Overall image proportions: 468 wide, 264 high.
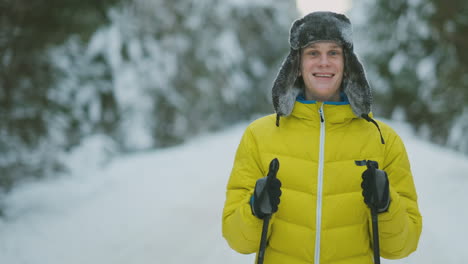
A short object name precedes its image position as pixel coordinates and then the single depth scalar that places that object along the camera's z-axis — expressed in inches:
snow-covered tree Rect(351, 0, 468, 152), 353.1
